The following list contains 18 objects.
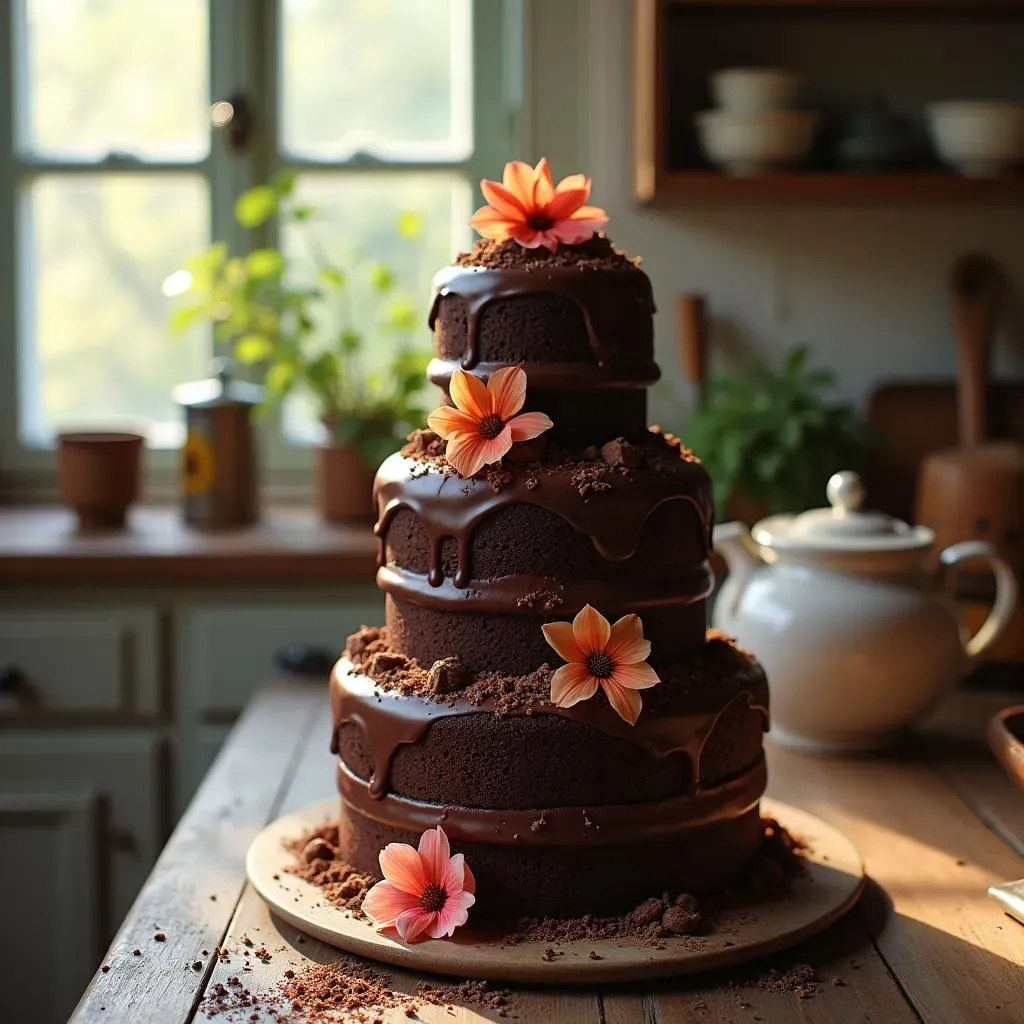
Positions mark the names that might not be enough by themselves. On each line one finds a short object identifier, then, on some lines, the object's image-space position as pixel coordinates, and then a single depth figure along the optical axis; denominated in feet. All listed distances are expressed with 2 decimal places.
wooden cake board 3.71
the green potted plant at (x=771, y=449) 8.05
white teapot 5.68
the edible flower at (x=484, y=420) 3.97
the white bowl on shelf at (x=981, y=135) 8.18
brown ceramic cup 8.57
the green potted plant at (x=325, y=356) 8.63
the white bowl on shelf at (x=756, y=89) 8.20
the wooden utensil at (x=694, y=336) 8.85
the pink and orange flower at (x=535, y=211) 4.15
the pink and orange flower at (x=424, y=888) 3.86
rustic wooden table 3.65
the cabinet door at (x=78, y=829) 8.09
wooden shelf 8.13
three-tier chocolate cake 3.96
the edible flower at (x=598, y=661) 3.89
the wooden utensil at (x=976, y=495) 7.11
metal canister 8.61
